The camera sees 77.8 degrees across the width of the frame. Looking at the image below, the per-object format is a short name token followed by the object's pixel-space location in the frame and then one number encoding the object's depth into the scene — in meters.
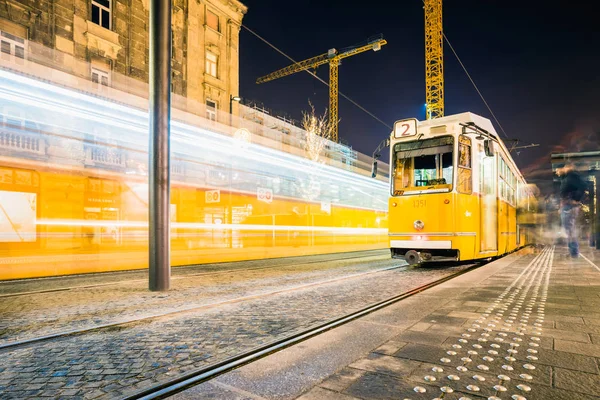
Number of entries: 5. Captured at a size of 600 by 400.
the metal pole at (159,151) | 6.64
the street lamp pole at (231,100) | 24.14
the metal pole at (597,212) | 14.17
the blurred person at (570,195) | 12.37
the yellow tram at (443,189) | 9.03
